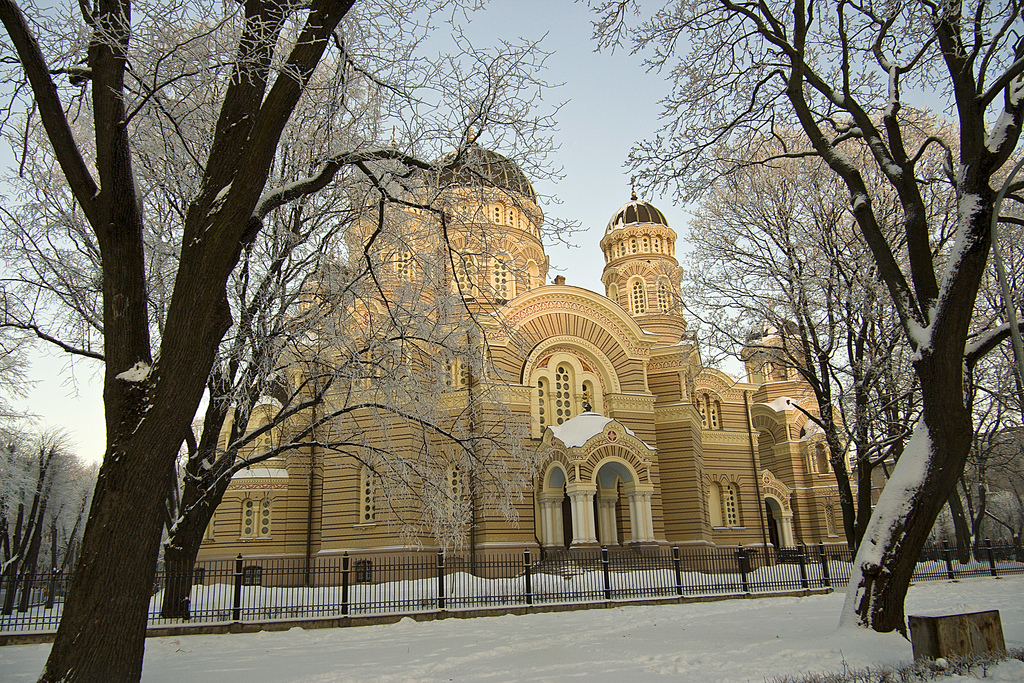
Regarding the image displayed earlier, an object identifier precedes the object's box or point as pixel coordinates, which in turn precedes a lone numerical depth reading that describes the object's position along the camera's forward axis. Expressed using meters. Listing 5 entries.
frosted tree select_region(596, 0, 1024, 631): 8.02
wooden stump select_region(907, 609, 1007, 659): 6.52
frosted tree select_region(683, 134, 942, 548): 15.69
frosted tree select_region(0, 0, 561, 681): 5.34
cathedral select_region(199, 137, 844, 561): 21.94
